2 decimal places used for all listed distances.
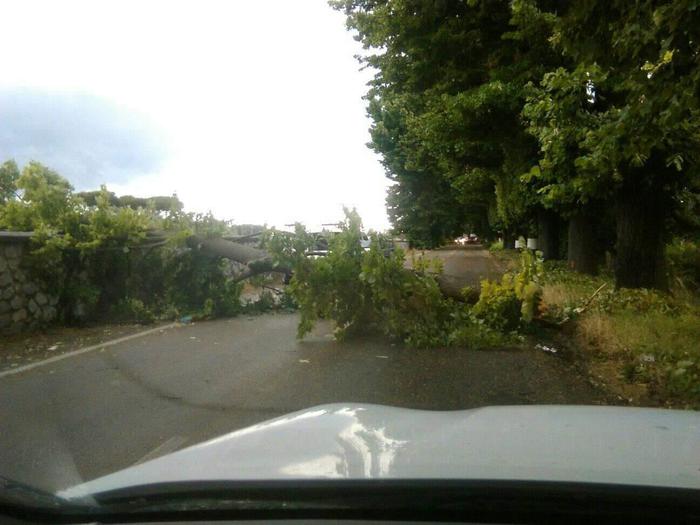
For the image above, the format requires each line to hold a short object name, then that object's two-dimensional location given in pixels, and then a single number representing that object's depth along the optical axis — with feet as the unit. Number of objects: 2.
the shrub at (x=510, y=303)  34.65
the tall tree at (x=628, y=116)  21.08
